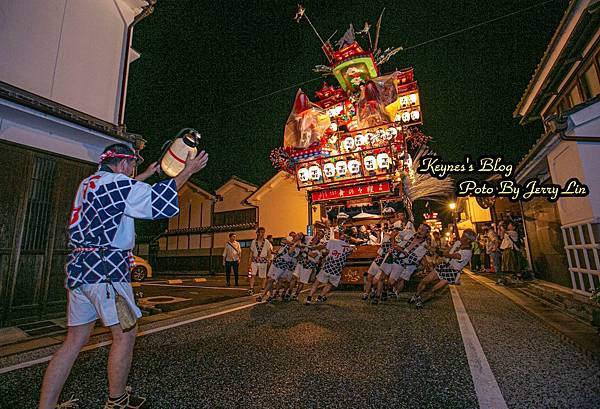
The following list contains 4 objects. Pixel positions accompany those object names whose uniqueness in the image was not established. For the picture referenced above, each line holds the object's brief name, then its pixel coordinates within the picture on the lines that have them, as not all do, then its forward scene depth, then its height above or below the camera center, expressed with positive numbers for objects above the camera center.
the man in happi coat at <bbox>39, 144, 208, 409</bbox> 1.97 -0.03
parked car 14.52 -0.90
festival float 13.44 +5.33
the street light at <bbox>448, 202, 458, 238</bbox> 29.78 +3.71
